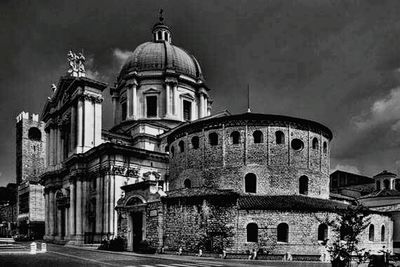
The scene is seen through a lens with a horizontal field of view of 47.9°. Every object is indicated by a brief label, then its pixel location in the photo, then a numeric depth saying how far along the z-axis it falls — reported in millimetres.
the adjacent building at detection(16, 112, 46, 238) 101500
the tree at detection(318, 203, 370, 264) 21564
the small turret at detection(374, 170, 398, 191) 74562
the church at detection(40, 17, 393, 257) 37500
